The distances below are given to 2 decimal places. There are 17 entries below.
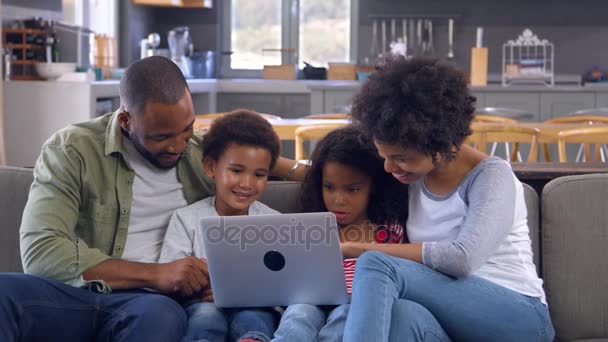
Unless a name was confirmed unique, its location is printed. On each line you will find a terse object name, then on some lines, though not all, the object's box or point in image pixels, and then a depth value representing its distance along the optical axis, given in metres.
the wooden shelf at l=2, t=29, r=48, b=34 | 4.98
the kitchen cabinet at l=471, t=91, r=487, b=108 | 6.18
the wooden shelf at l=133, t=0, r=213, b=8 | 6.95
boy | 2.10
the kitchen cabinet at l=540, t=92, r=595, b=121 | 6.23
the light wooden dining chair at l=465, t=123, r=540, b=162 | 4.22
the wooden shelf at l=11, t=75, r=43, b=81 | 5.06
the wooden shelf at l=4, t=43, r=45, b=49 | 5.02
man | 1.85
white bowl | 4.95
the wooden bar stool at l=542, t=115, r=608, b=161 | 4.87
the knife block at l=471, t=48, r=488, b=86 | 6.34
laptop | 1.80
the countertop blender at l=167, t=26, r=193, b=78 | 7.21
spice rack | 5.03
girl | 2.15
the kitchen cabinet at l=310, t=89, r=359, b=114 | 6.09
